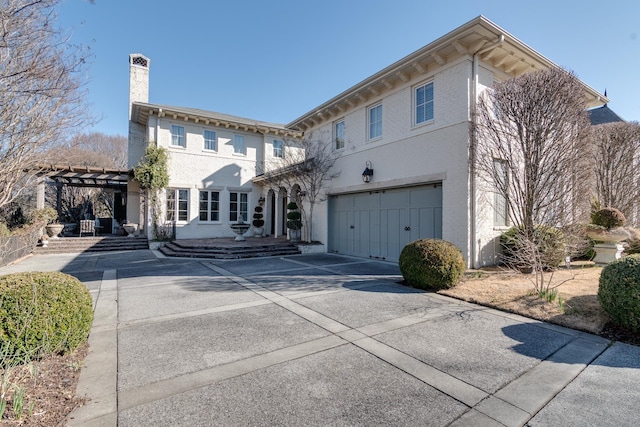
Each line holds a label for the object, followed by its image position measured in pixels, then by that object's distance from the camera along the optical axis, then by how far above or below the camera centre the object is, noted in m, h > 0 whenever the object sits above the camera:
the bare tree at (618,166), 11.59 +2.00
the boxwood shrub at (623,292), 3.98 -1.02
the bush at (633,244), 9.52 -0.84
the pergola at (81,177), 14.85 +2.01
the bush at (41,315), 3.02 -1.05
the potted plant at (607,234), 8.77 -0.49
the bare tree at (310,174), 13.03 +1.94
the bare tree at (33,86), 4.56 +2.29
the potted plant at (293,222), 14.45 -0.27
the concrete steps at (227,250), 11.93 -1.39
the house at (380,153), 8.26 +2.53
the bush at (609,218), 8.98 -0.03
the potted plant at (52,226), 14.23 -0.48
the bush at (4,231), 10.40 -0.55
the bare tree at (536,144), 7.34 +1.84
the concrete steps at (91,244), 13.45 -1.35
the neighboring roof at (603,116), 15.22 +5.24
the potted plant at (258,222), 17.38 -0.36
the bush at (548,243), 7.42 -0.65
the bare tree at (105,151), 25.12 +6.26
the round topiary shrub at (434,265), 6.38 -1.03
